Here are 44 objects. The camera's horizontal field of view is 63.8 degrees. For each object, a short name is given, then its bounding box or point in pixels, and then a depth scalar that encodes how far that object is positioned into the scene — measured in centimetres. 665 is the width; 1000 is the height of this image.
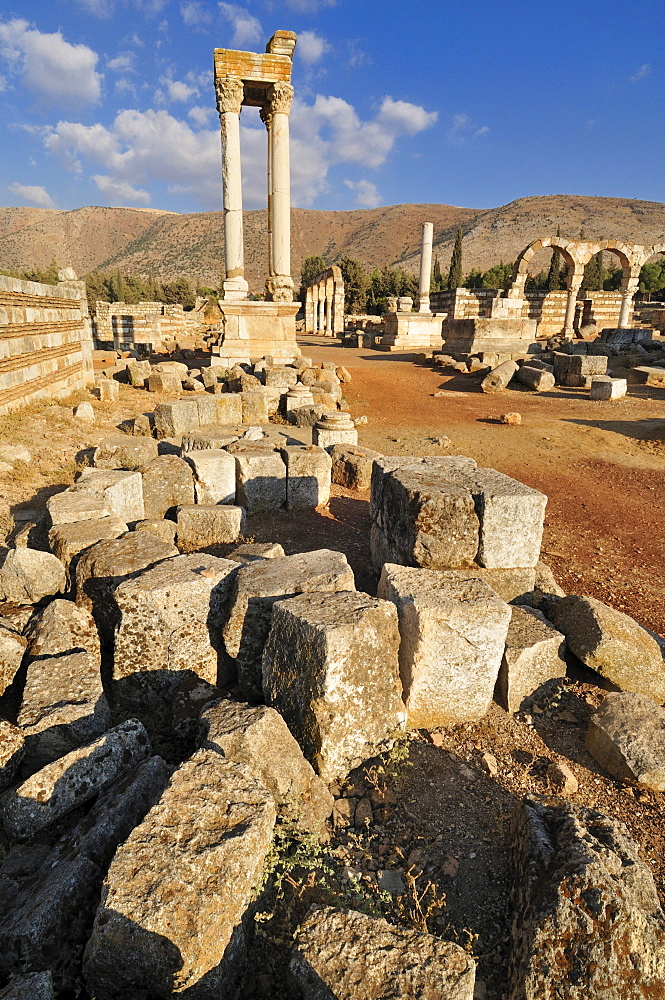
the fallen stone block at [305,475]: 623
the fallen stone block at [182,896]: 170
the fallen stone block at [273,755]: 241
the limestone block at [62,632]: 312
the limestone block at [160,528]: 474
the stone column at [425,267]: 2653
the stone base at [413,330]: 2497
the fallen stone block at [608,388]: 1418
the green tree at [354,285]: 4550
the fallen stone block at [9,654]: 304
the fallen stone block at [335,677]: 265
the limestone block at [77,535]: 395
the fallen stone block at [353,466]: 714
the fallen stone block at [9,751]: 251
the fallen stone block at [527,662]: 329
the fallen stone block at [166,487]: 563
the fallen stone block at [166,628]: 316
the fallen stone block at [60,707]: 264
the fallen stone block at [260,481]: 605
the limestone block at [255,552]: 400
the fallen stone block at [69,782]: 228
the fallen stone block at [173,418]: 867
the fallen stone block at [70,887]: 181
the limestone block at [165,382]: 1318
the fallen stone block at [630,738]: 276
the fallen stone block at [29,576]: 366
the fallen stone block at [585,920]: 164
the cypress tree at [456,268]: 4559
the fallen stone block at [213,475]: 586
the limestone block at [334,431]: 831
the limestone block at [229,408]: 977
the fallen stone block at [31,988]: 154
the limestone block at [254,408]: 1022
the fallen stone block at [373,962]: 161
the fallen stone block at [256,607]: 315
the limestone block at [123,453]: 640
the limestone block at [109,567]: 343
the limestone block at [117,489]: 499
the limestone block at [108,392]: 1192
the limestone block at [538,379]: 1579
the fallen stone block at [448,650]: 300
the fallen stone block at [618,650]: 335
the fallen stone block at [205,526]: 504
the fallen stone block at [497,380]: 1538
